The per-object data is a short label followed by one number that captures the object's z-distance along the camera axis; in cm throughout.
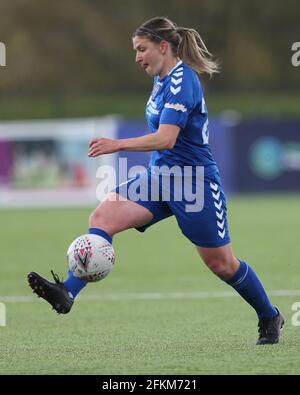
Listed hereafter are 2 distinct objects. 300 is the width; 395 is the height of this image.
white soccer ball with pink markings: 1304
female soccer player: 1346
